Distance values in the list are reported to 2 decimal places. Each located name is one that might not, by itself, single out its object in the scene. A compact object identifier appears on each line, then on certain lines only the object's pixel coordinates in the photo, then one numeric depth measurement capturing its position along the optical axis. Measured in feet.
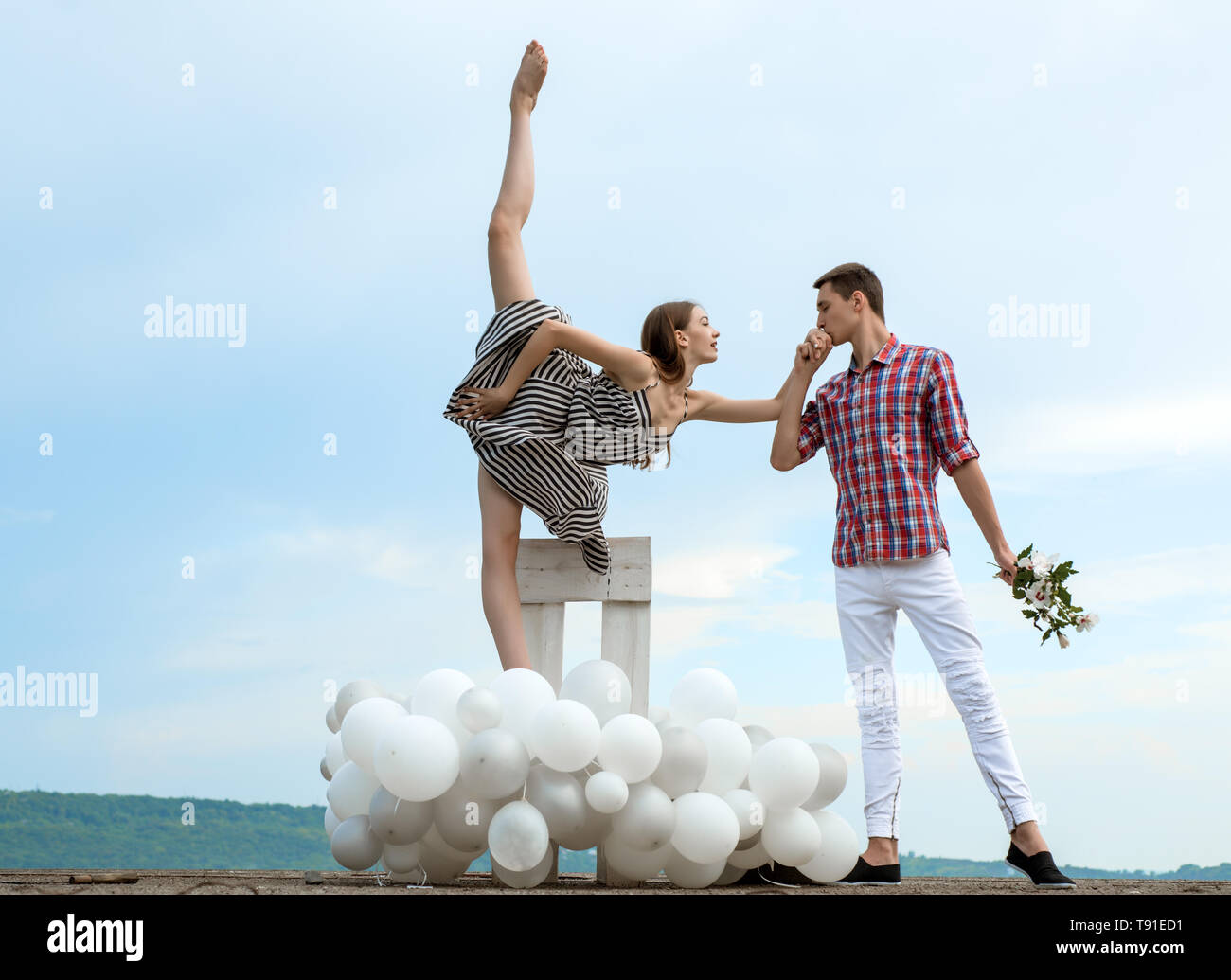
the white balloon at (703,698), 12.51
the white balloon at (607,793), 10.77
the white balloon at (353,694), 13.25
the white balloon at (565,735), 10.78
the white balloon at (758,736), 12.60
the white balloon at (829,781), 11.96
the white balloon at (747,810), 11.53
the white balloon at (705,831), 10.91
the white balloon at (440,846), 11.79
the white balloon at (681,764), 11.19
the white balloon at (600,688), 11.86
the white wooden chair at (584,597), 13.39
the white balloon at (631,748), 10.85
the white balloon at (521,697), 11.38
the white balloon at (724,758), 11.71
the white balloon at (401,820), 11.36
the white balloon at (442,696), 11.77
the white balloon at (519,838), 10.74
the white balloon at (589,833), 11.05
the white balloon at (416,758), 10.82
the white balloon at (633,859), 11.20
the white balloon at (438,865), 11.98
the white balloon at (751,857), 11.98
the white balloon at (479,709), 11.18
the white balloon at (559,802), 10.91
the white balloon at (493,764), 10.78
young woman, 13.08
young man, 12.13
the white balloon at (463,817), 11.11
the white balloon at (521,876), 11.34
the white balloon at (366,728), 11.51
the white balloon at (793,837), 11.52
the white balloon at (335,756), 13.33
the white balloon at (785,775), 11.46
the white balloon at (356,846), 11.87
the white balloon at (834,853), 11.79
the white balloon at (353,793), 12.23
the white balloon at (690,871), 11.42
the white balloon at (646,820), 10.89
